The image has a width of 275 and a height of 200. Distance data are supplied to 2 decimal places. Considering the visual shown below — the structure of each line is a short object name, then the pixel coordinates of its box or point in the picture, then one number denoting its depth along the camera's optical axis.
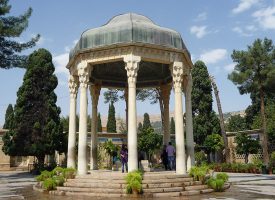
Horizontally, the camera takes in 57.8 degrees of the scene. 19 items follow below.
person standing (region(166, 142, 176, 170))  13.02
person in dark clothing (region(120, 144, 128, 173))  12.13
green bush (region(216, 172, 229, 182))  10.60
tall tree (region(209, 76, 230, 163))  26.09
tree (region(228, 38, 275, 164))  23.64
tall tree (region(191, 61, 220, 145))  29.52
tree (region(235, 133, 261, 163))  25.58
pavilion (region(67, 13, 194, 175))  11.11
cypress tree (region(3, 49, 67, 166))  22.76
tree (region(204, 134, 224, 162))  27.62
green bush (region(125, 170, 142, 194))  8.99
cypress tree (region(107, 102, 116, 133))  41.31
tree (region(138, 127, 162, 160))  26.39
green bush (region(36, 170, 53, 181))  11.66
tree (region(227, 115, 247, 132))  46.86
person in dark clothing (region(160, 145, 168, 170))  13.80
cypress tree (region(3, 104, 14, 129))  24.11
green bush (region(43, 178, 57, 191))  10.16
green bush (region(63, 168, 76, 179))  10.73
